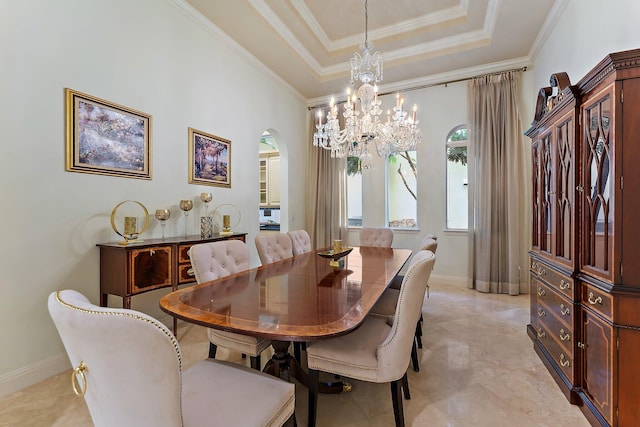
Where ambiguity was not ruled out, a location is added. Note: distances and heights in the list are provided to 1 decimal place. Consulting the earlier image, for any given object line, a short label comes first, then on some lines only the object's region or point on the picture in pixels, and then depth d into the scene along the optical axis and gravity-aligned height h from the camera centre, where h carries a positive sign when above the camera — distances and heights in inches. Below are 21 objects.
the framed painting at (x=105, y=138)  86.3 +25.8
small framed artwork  126.9 +26.2
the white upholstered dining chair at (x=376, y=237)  153.0 -12.4
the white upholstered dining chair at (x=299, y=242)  124.8 -12.5
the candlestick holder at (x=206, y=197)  126.2 +7.7
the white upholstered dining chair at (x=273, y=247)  104.4 -12.6
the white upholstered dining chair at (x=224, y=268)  67.3 -15.3
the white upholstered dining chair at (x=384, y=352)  54.7 -28.0
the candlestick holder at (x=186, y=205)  116.5 +4.0
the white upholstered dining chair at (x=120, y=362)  27.7 -15.0
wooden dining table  46.5 -17.8
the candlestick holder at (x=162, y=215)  105.7 -0.1
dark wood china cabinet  55.2 -6.5
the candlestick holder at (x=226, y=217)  134.4 -1.3
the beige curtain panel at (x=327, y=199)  207.9 +11.0
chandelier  113.4 +35.6
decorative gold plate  99.0 -14.3
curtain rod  163.9 +82.9
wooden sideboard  87.9 -17.0
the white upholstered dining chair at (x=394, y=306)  84.9 -28.6
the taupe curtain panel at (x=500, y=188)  161.6 +14.8
